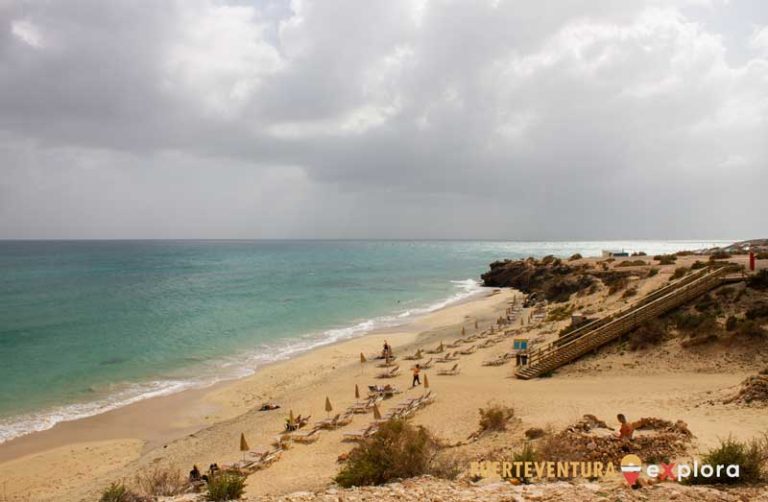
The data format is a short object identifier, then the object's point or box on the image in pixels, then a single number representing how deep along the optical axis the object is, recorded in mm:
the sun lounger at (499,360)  23391
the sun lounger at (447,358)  25281
